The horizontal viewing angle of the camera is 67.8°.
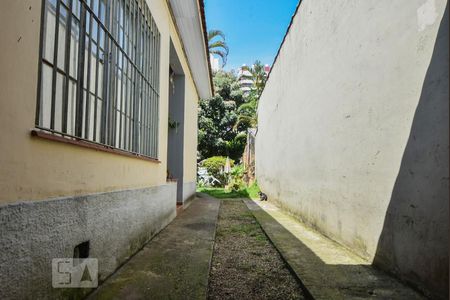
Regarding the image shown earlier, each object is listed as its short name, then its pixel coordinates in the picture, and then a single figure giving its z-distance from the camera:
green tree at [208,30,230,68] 17.53
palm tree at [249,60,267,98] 22.27
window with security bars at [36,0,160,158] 2.24
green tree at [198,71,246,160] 22.52
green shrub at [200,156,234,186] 18.76
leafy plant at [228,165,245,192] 15.38
